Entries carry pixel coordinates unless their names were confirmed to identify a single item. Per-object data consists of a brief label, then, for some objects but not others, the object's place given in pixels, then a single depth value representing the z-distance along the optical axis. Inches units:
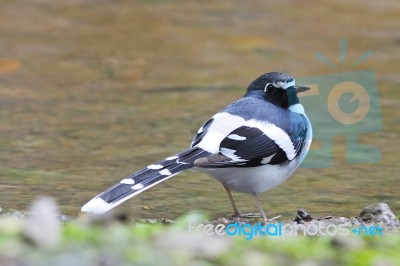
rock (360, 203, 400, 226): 447.2
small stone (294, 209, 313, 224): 451.5
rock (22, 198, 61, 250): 321.1
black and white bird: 421.1
